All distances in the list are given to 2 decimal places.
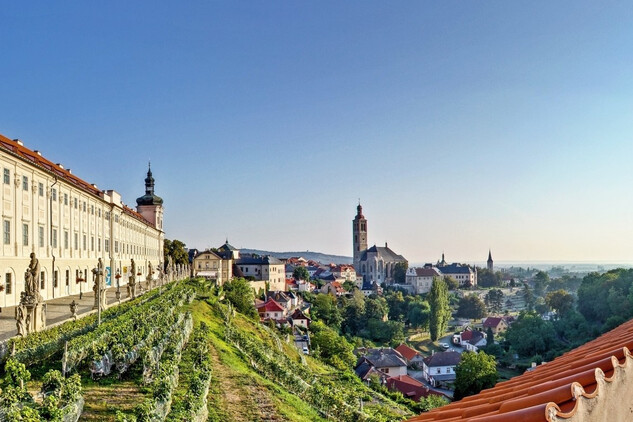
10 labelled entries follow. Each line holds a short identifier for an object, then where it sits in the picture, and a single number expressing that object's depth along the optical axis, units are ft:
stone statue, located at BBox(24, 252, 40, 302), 59.36
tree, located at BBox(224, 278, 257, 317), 167.32
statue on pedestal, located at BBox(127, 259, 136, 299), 113.50
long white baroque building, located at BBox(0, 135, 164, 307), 86.43
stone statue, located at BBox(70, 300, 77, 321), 72.90
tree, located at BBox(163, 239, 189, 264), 279.26
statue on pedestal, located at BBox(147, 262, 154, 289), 142.41
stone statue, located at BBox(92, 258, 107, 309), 67.64
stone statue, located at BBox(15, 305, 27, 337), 55.93
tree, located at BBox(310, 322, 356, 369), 162.91
